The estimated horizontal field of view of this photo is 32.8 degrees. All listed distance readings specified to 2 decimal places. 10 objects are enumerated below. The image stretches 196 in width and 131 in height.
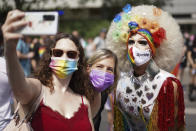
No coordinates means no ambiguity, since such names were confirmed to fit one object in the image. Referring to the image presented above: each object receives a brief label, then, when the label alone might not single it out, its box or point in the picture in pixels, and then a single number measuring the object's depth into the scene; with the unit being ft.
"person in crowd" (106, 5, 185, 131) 9.06
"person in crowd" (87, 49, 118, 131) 9.78
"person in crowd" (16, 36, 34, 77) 25.88
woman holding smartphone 7.00
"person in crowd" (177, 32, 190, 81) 33.68
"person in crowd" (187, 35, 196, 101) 27.63
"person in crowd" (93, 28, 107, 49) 33.65
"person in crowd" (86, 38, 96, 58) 34.88
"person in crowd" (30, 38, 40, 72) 30.76
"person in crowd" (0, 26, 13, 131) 8.79
